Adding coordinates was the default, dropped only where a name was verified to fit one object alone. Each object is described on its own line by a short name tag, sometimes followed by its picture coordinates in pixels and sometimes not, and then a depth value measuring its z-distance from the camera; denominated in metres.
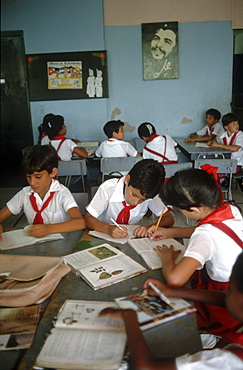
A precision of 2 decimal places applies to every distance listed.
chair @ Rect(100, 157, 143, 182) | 3.42
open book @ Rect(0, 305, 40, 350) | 0.97
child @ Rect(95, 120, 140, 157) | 3.91
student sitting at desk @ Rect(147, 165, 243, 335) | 1.27
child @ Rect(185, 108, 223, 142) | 4.93
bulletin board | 5.05
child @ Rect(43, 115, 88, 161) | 4.00
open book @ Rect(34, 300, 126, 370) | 0.86
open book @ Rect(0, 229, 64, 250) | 1.65
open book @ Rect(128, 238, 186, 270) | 1.41
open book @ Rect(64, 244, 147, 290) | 1.28
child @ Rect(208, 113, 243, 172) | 4.09
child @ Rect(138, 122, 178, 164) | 3.83
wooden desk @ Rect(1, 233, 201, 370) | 0.92
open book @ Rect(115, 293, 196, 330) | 1.01
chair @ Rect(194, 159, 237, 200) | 3.26
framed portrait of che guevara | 5.04
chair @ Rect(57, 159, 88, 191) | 3.48
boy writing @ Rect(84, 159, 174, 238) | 1.78
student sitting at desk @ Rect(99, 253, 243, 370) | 0.85
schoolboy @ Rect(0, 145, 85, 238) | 1.97
